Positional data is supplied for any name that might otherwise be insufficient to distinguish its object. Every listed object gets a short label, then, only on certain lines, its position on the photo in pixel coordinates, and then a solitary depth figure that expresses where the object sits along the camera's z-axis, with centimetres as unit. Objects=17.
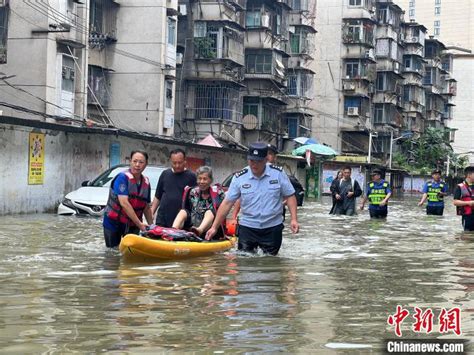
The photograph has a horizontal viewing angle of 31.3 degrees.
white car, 2002
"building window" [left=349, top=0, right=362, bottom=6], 7038
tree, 7894
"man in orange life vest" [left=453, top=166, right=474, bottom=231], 1592
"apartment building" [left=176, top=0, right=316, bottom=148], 4894
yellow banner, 2308
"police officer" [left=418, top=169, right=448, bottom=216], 2353
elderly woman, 1170
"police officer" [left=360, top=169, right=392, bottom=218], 2147
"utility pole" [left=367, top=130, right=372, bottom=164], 6572
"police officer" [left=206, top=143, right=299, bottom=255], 1082
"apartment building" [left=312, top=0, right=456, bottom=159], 7062
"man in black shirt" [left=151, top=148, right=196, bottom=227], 1188
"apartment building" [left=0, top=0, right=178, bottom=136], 3416
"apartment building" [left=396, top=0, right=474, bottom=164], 10738
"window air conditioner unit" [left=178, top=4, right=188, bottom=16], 4875
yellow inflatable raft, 1073
